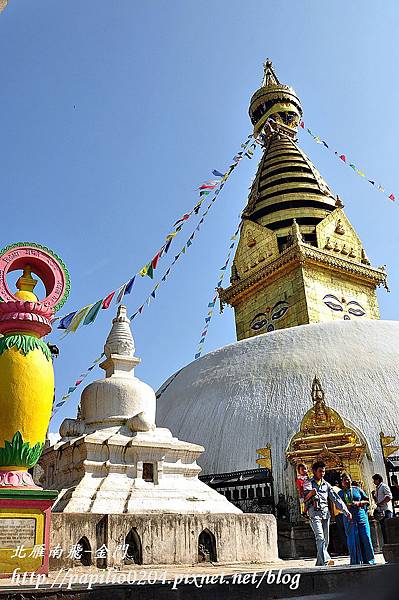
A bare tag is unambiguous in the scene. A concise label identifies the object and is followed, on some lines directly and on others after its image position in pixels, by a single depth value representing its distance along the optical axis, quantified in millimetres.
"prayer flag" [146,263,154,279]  13640
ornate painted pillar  4969
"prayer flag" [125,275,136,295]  13055
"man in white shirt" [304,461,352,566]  6172
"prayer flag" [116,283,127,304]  12744
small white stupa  8117
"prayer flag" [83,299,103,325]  11706
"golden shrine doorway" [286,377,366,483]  12125
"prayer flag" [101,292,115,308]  12359
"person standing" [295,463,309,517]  11544
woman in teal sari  6328
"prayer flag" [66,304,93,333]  11594
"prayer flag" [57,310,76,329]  11602
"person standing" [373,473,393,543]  8141
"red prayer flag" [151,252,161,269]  13914
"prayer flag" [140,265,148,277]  13603
